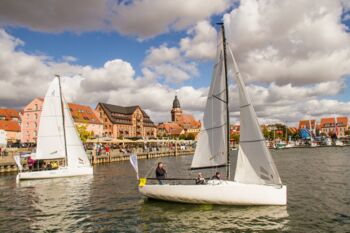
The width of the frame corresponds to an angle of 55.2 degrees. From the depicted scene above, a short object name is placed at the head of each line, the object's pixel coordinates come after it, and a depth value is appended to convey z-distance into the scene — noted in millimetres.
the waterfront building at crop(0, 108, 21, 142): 106856
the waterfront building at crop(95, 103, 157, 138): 138375
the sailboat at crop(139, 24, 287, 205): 20172
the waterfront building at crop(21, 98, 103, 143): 105812
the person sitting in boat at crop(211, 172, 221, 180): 21272
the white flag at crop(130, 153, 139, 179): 24245
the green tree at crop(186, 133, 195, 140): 181000
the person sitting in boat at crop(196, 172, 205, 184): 21972
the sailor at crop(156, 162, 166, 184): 23359
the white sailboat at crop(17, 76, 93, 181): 40250
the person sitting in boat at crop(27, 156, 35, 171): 42181
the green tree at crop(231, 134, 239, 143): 178125
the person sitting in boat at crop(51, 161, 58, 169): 40838
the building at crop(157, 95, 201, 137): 196750
